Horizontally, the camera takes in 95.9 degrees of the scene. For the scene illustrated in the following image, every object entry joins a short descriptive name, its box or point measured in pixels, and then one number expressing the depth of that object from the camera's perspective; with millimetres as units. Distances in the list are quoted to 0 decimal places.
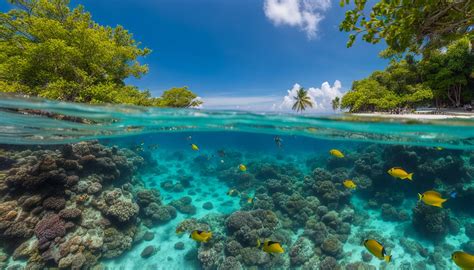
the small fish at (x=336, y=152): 9202
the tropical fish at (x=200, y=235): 6539
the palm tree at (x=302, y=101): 60250
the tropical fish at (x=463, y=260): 4516
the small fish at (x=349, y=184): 9070
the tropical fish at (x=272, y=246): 6051
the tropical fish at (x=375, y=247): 5156
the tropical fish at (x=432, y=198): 5789
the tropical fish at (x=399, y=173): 6711
